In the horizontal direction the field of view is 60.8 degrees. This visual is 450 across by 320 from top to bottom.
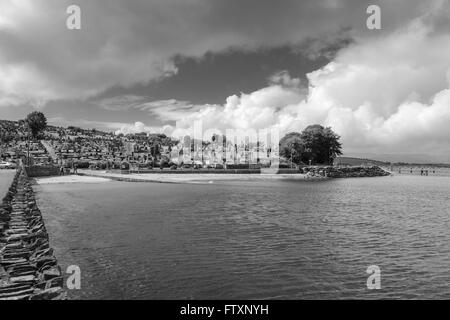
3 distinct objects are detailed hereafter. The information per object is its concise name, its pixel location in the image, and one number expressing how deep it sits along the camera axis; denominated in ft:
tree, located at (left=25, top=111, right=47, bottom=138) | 624.59
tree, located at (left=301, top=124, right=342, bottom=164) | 545.85
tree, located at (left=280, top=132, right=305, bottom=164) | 535.60
